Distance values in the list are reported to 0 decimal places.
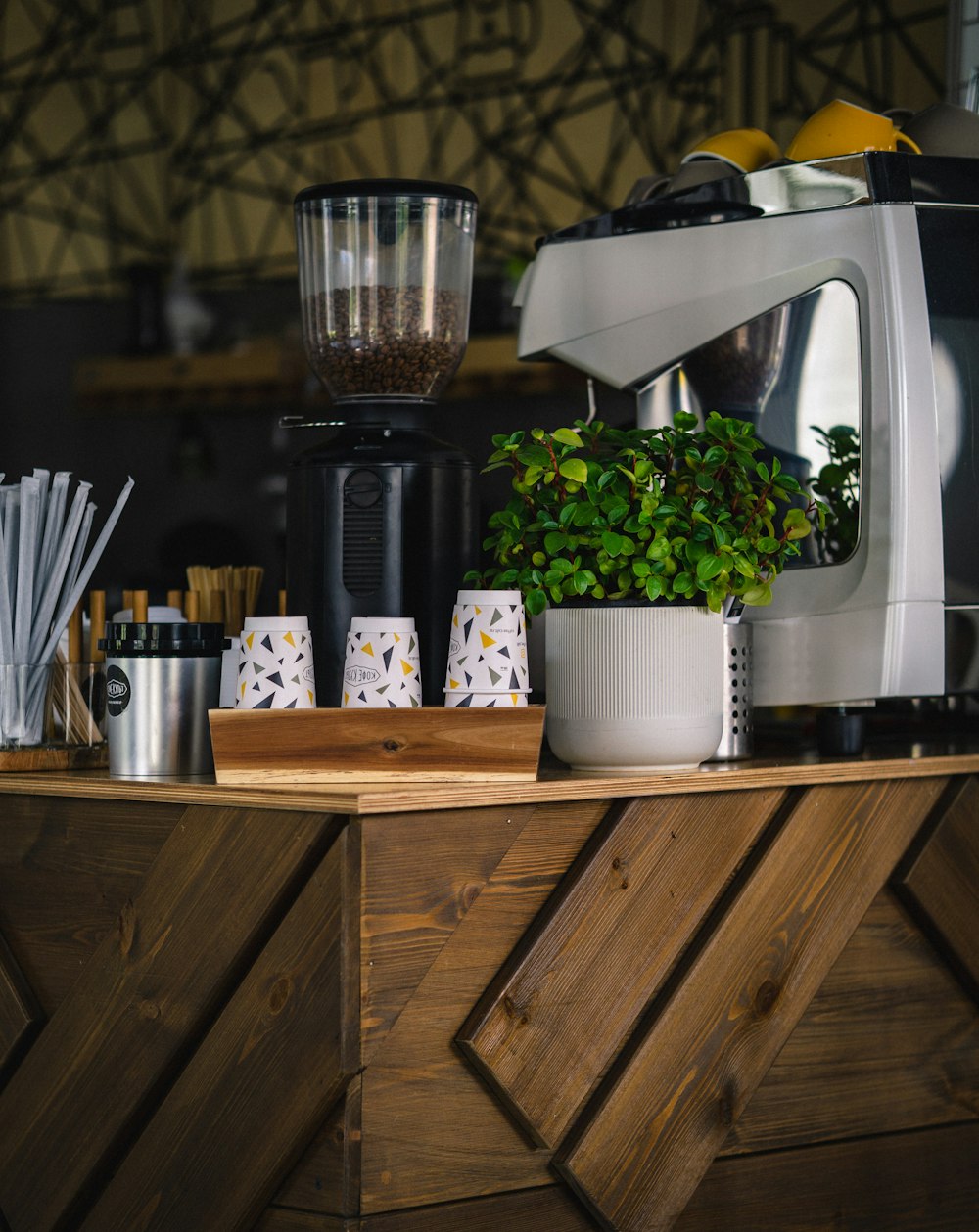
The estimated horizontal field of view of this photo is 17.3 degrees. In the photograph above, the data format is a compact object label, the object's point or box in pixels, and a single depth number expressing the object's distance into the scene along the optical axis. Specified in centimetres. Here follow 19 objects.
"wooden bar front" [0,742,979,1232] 273
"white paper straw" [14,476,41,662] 301
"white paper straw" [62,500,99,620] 305
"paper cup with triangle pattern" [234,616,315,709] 286
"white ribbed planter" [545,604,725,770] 290
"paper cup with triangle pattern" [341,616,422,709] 287
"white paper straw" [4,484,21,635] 303
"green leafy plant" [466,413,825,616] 291
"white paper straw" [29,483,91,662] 302
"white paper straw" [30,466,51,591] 303
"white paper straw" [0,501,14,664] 300
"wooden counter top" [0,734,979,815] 273
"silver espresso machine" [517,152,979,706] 302
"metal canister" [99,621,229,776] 290
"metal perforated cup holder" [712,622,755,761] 304
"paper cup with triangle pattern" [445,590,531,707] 287
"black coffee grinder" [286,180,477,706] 300
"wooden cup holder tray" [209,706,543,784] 282
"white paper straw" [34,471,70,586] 304
